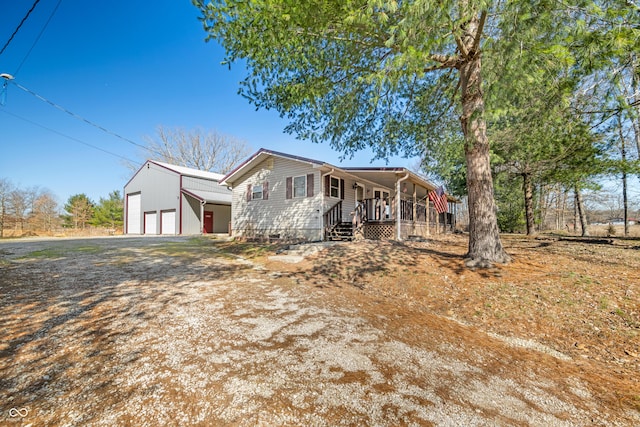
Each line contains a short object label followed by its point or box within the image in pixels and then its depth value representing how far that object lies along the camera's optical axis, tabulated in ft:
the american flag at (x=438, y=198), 44.50
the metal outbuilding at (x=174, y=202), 67.15
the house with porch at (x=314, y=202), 39.17
